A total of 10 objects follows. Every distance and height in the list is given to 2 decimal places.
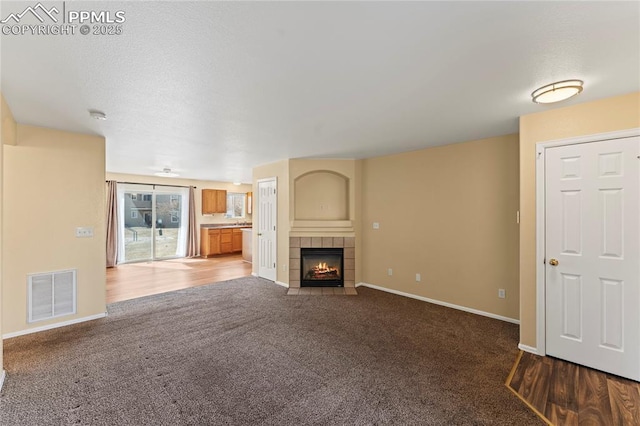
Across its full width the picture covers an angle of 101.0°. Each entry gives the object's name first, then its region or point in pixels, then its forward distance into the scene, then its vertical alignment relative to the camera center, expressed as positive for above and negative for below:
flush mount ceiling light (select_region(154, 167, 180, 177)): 6.36 +1.03
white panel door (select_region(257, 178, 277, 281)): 5.48 -0.31
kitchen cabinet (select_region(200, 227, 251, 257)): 8.43 -0.91
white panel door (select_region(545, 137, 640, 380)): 2.31 -0.38
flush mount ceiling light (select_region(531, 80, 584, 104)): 2.07 +1.00
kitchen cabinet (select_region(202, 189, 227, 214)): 8.67 +0.42
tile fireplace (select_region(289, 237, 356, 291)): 5.06 -0.93
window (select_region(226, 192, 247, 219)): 9.61 +0.32
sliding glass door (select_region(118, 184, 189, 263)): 7.31 -0.26
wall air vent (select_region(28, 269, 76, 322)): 3.20 -1.02
